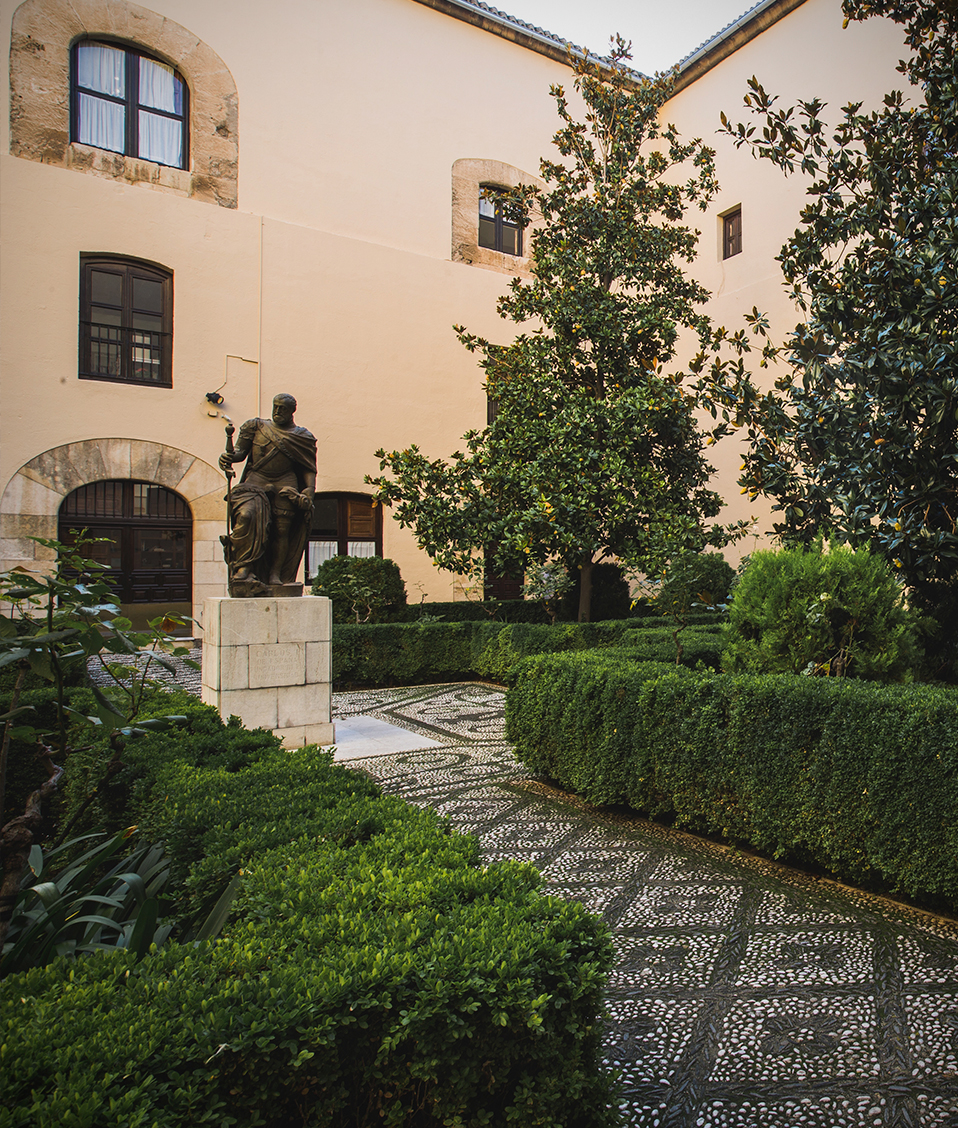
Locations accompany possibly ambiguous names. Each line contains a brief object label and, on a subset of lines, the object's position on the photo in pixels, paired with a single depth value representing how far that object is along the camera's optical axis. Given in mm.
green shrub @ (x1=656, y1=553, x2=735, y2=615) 6647
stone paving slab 5832
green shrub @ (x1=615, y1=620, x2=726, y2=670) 5562
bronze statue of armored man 5875
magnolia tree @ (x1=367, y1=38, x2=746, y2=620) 8969
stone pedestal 5668
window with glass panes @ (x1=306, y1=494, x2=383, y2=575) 12500
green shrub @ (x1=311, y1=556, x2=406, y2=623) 10164
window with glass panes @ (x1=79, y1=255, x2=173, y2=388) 10680
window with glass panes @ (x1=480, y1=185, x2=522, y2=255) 14070
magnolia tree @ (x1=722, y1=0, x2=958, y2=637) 4664
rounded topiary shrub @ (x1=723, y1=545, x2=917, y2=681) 4152
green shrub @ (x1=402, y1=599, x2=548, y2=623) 11023
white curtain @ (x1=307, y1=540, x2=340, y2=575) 12453
